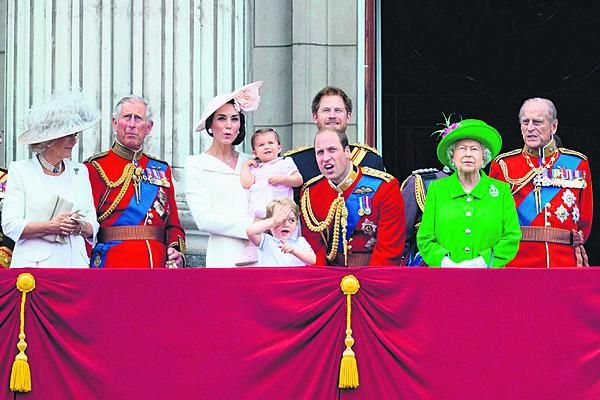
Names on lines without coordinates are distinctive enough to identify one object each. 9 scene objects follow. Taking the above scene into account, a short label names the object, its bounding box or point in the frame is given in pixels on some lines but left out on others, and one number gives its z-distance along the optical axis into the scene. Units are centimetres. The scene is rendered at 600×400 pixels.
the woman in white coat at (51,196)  1967
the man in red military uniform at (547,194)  2092
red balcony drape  1842
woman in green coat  1959
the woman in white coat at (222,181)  1986
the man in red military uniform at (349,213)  2014
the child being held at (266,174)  2022
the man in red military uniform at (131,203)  2067
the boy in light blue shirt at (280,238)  1961
